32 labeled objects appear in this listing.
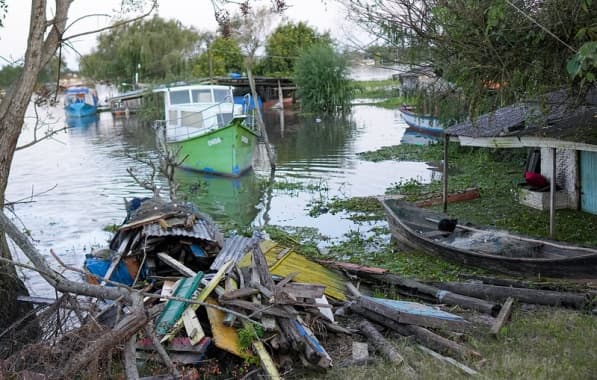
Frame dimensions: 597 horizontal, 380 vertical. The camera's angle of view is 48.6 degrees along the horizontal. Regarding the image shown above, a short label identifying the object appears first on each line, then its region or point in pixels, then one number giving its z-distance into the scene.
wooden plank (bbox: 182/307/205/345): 7.04
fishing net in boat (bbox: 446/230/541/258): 10.18
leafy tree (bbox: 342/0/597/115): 7.72
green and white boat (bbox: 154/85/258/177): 25.14
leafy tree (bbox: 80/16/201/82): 59.97
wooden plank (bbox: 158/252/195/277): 9.03
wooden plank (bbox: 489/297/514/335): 7.25
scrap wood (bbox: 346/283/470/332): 7.43
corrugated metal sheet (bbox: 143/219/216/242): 10.28
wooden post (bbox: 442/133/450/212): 14.27
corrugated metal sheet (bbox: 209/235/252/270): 9.52
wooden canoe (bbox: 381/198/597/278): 8.92
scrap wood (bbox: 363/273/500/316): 8.07
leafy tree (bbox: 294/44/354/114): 55.25
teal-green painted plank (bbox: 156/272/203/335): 7.21
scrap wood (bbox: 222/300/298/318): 7.08
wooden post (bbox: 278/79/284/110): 62.95
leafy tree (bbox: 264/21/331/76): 65.56
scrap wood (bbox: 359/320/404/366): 6.73
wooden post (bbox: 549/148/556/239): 11.49
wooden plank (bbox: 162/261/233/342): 7.12
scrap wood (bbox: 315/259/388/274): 10.03
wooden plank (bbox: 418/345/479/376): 6.19
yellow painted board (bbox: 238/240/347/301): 9.20
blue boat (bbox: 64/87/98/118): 61.69
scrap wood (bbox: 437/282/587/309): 8.01
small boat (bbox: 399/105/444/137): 34.51
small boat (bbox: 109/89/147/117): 61.26
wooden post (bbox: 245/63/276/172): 25.56
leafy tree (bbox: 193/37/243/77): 62.12
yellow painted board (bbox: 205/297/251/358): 6.91
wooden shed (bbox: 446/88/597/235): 10.42
